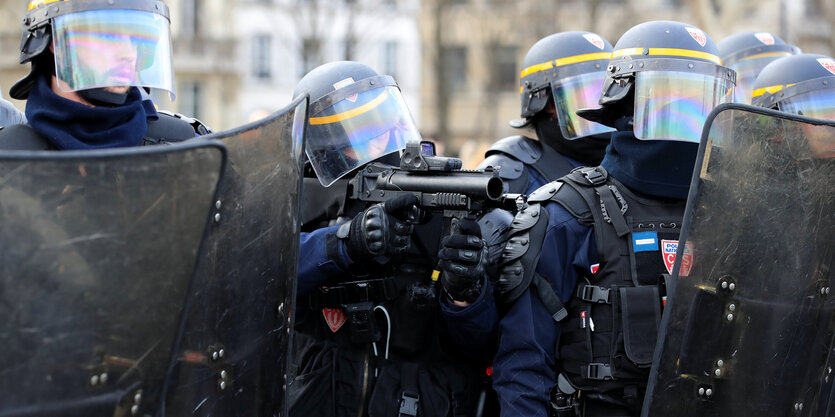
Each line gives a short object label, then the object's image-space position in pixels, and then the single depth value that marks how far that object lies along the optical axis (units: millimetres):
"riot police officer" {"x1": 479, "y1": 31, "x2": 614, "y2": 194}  8797
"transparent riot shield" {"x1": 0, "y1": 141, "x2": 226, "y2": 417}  3723
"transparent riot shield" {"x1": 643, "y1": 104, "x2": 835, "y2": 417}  4910
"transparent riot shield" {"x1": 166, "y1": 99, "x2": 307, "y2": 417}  4367
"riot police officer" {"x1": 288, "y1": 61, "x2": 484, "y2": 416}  6344
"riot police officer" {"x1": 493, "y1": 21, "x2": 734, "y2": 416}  5695
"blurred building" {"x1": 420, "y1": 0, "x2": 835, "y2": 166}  44656
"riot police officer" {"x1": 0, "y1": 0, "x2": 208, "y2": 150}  5426
